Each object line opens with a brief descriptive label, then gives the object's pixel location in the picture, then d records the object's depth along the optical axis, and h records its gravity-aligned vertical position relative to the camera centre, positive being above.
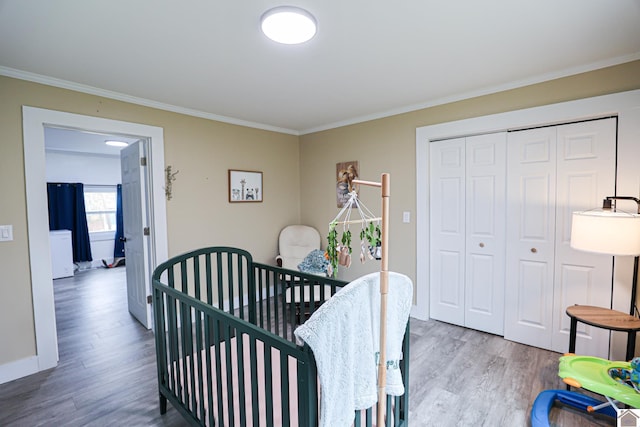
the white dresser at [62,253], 5.24 -0.89
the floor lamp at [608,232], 1.76 -0.22
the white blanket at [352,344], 1.01 -0.54
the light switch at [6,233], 2.21 -0.21
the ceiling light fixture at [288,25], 1.53 +0.97
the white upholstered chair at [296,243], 3.99 -0.59
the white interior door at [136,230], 3.03 -0.30
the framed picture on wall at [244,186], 3.64 +0.20
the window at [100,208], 6.16 -0.09
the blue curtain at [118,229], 6.38 -0.56
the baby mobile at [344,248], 1.22 -0.20
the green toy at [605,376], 1.54 -1.03
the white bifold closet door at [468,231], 2.80 -0.32
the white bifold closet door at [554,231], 2.29 -0.28
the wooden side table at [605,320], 1.82 -0.80
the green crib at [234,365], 1.08 -0.78
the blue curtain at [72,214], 5.62 -0.20
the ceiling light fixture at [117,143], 4.19 +0.89
